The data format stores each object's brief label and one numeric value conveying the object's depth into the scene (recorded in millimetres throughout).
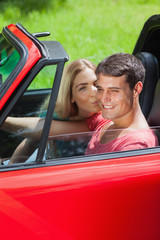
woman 3706
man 3177
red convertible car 2713
